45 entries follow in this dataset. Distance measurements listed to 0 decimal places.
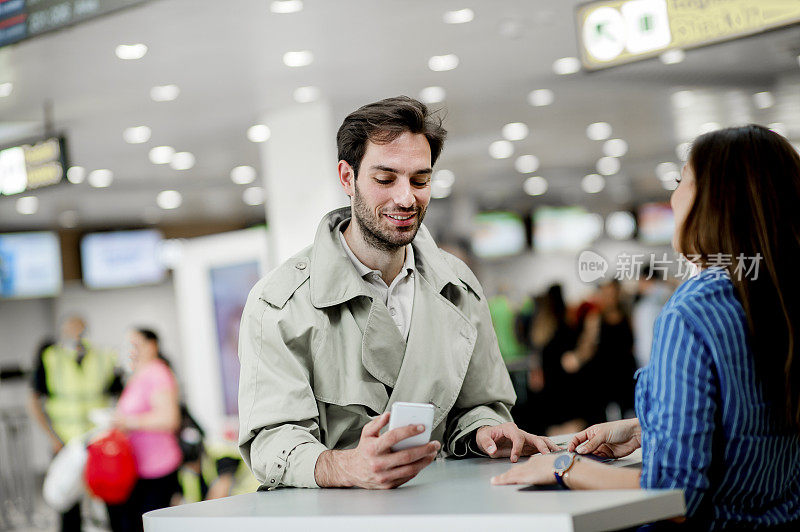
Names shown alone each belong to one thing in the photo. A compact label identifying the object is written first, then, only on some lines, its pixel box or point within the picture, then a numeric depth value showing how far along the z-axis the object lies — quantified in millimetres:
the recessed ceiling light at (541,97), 8625
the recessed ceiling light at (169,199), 12672
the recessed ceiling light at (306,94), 7850
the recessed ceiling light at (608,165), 13688
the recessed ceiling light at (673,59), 7508
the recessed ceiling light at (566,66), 7500
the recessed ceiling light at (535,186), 14880
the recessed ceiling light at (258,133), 8977
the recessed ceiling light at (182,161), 10037
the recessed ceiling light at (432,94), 8125
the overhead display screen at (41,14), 4289
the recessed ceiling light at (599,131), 10742
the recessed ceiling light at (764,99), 9516
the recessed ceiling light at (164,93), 7207
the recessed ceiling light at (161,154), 9594
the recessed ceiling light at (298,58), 6751
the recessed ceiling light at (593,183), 15164
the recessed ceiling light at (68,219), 13709
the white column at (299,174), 8383
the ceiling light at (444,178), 13062
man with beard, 1963
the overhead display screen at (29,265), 14055
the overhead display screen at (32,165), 6133
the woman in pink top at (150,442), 5570
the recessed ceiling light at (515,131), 10234
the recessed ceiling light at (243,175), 11477
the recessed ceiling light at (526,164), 12680
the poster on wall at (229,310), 6859
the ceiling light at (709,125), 11074
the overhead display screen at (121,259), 15164
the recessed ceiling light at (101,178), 10534
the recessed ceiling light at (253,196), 13338
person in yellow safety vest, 7262
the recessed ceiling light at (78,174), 10125
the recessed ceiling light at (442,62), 7105
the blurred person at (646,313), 8602
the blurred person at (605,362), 7910
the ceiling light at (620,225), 18047
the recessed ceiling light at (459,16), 5980
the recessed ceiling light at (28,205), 11828
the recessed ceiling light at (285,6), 5613
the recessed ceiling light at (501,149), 11289
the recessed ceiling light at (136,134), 8531
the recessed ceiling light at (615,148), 12188
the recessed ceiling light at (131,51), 6078
